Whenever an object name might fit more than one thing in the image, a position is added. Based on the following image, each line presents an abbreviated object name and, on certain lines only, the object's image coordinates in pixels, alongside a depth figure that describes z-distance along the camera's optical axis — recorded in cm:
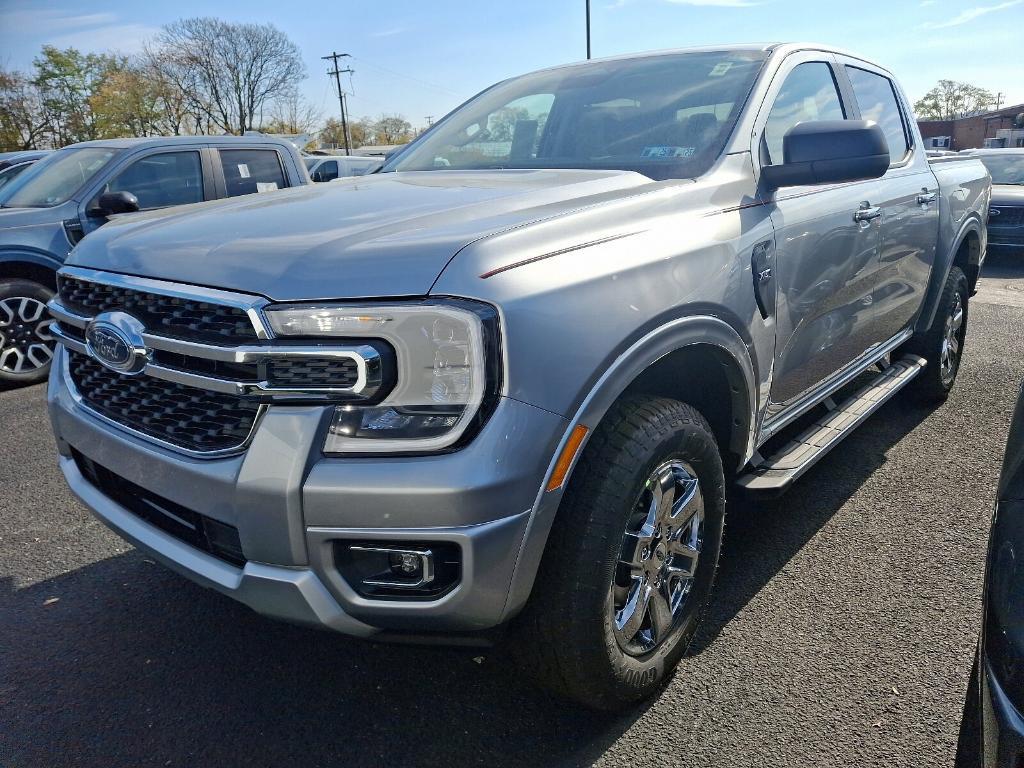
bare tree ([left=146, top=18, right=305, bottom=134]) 5619
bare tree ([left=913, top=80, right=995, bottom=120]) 9294
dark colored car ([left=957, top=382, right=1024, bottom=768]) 118
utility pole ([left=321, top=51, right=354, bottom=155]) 6610
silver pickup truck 160
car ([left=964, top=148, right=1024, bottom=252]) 1047
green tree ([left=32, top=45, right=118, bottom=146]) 5241
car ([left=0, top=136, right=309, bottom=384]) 565
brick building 6456
